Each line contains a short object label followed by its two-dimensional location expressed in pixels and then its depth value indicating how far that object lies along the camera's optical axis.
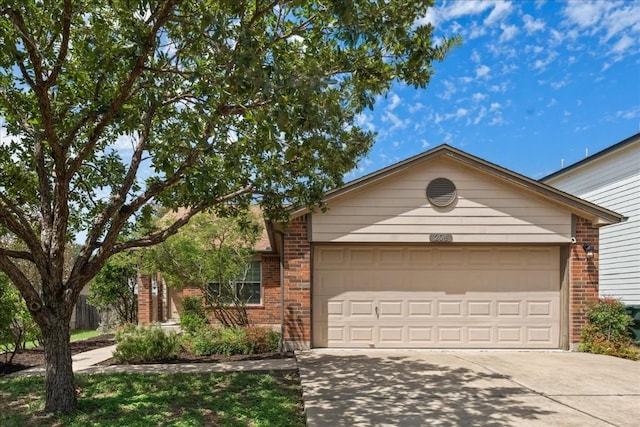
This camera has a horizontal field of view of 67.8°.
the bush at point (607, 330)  9.58
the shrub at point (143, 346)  9.12
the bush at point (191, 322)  12.38
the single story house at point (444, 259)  9.85
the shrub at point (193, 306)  13.66
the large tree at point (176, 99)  4.78
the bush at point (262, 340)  9.93
